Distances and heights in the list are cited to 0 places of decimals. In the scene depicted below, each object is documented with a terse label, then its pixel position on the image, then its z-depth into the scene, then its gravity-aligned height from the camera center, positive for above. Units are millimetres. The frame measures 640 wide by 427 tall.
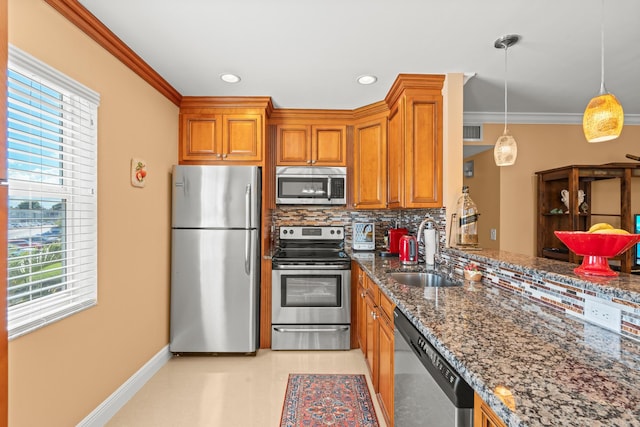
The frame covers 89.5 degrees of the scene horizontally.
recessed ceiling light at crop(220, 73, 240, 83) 2555 +1086
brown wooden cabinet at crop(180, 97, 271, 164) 3117 +761
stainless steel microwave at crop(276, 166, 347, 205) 3377 +289
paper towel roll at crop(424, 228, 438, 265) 2582 -250
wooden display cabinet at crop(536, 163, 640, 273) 3180 +82
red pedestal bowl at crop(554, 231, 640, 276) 1276 -136
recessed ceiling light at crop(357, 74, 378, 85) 2558 +1082
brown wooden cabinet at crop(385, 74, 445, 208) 2559 +574
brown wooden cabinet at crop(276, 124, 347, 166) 3422 +716
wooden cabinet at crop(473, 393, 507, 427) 775 -508
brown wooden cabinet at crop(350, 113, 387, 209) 3193 +505
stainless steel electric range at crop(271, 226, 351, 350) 3039 -864
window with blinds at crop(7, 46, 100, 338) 1441 +87
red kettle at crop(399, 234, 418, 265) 2660 -313
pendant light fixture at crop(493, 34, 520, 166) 2059 +437
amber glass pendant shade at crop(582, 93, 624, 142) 1468 +445
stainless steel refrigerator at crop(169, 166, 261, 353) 2887 -467
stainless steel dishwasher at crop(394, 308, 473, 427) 890 -589
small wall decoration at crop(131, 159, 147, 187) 2307 +291
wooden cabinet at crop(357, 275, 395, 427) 1773 -827
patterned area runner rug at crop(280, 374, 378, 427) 2041 -1313
